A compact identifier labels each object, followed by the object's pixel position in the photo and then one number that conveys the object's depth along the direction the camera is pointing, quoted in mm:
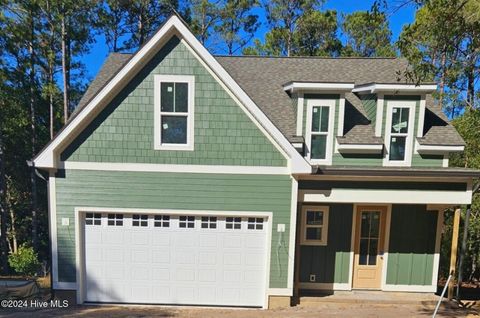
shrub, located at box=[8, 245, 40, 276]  11023
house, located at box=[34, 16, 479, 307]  7703
